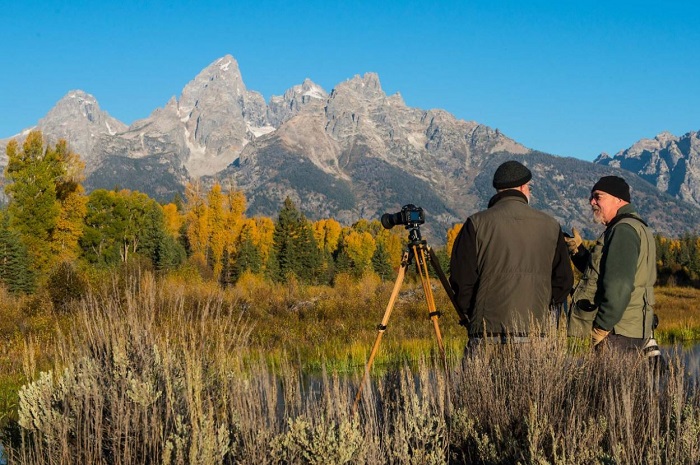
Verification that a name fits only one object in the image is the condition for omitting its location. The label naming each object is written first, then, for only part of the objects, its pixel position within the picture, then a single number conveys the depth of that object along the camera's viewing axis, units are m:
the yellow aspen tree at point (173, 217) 82.50
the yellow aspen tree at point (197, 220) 55.28
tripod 4.54
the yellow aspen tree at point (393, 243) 98.19
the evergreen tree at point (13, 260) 31.03
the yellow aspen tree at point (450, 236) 95.06
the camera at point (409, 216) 4.72
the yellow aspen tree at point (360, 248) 86.62
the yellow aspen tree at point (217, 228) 52.53
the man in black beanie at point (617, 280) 3.97
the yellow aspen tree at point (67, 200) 34.19
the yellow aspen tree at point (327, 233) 99.66
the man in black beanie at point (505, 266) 4.04
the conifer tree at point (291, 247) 57.12
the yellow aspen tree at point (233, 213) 53.88
